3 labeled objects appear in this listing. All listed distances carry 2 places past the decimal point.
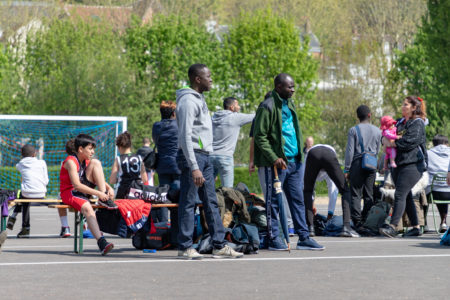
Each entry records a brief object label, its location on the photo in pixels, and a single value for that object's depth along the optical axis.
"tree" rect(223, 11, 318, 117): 49.22
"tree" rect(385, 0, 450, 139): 27.84
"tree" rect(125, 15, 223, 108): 44.88
